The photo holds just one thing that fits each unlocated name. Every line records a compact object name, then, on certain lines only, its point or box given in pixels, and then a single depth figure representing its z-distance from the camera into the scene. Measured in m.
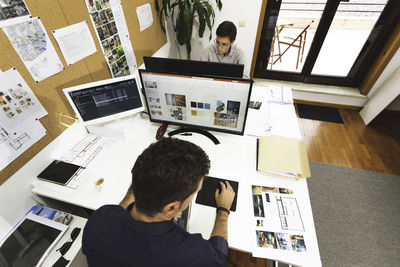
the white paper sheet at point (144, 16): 2.04
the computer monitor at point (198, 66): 1.21
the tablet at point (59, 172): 1.12
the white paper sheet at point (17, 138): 1.01
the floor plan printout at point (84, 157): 1.11
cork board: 1.03
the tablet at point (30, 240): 0.90
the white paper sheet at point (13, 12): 0.95
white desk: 0.94
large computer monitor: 1.09
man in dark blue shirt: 0.62
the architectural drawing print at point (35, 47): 1.02
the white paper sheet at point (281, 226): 0.85
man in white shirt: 1.87
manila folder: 1.13
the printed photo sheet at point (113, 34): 1.51
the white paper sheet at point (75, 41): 1.25
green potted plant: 2.38
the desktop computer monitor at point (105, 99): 1.20
